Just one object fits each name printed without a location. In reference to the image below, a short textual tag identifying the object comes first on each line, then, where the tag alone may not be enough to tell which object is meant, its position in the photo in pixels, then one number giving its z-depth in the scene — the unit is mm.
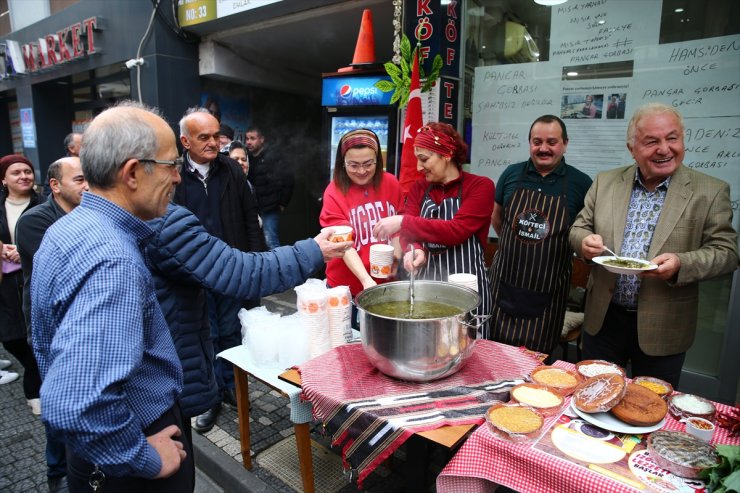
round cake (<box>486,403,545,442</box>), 1502
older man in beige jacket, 2266
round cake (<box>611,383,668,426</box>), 1561
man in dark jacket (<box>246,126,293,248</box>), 6344
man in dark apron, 2912
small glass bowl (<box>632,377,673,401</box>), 1798
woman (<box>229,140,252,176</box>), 5441
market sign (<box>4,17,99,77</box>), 7795
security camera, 6859
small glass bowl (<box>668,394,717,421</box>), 1639
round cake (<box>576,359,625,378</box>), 1940
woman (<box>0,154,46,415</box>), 3686
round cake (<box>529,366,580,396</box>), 1811
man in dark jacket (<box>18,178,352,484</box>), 1788
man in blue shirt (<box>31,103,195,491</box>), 1178
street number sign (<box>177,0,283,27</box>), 5730
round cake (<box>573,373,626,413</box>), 1595
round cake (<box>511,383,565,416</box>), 1661
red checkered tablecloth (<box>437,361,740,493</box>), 1354
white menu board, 3354
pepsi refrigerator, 5164
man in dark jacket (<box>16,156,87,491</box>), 2965
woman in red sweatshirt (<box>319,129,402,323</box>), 3061
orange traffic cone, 4871
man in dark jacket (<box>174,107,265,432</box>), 3465
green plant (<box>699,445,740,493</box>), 1219
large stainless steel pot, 1697
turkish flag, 4246
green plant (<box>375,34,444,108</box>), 4332
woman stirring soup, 2682
